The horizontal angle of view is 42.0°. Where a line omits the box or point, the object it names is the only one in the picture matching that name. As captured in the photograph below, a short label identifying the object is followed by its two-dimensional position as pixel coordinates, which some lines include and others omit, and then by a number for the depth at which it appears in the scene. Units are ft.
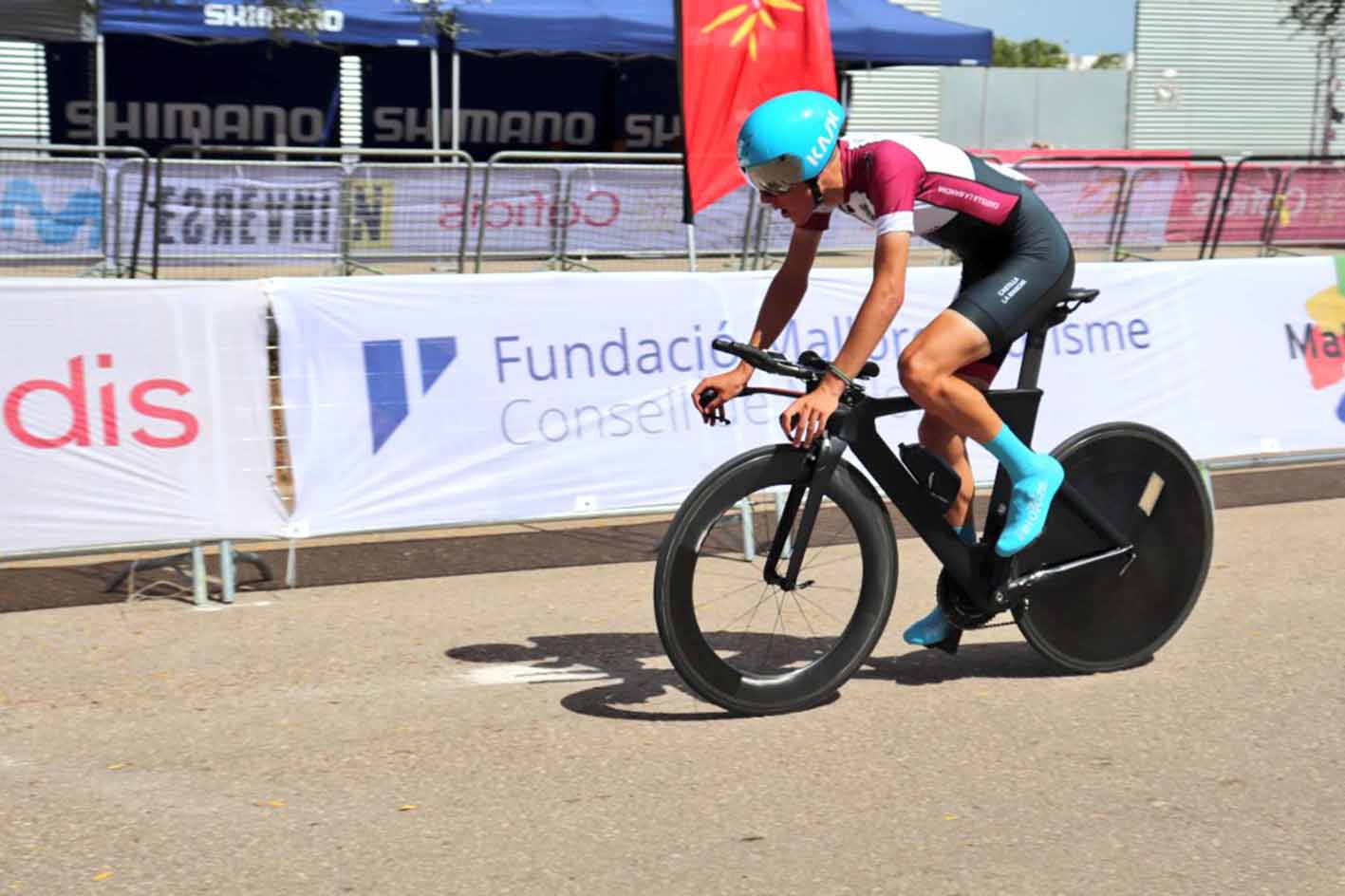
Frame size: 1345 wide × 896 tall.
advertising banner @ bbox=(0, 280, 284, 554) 22.35
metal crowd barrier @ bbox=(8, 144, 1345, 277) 46.32
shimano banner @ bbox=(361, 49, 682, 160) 85.81
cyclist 16.12
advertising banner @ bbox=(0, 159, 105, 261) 45.70
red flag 32.17
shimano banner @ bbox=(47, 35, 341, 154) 79.97
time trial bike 16.58
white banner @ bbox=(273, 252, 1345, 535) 24.03
